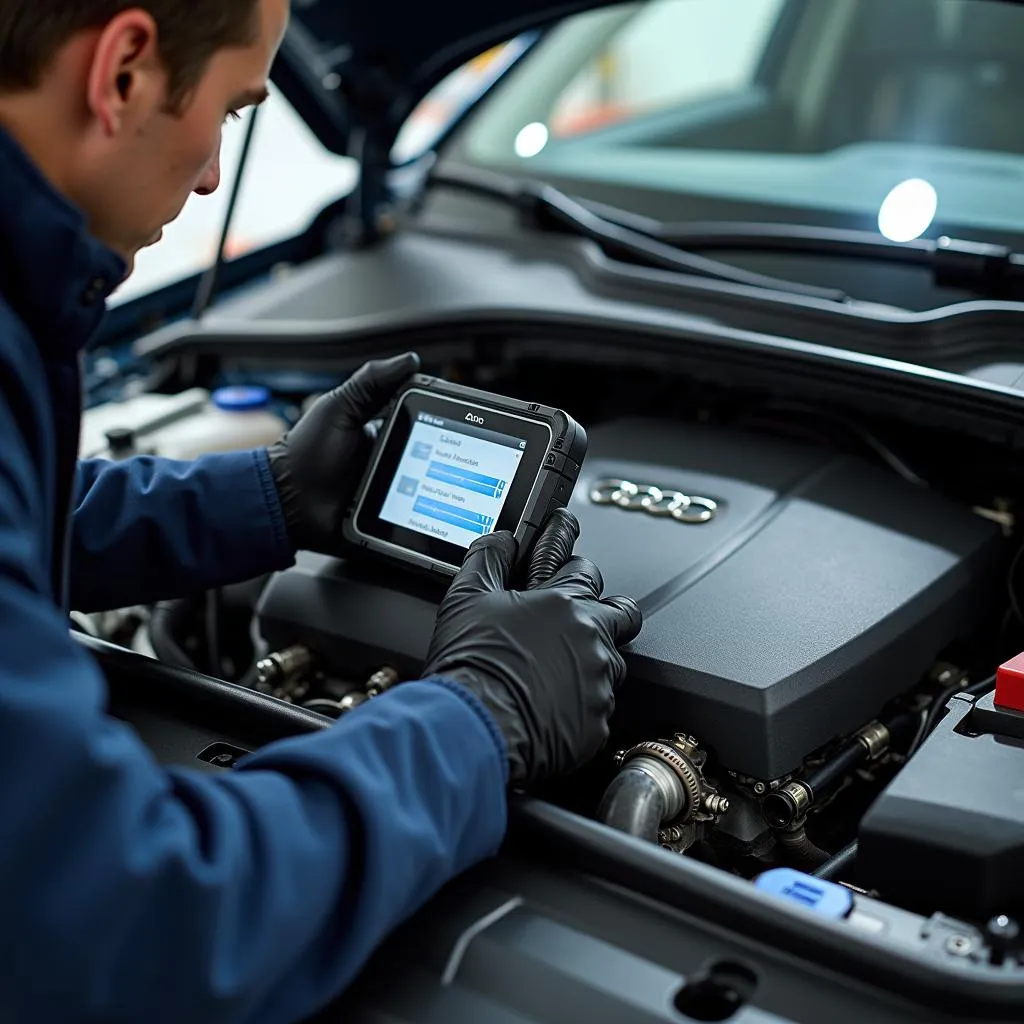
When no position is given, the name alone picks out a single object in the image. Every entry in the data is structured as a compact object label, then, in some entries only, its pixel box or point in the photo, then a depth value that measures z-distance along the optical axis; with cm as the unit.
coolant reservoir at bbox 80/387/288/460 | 157
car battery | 84
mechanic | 67
